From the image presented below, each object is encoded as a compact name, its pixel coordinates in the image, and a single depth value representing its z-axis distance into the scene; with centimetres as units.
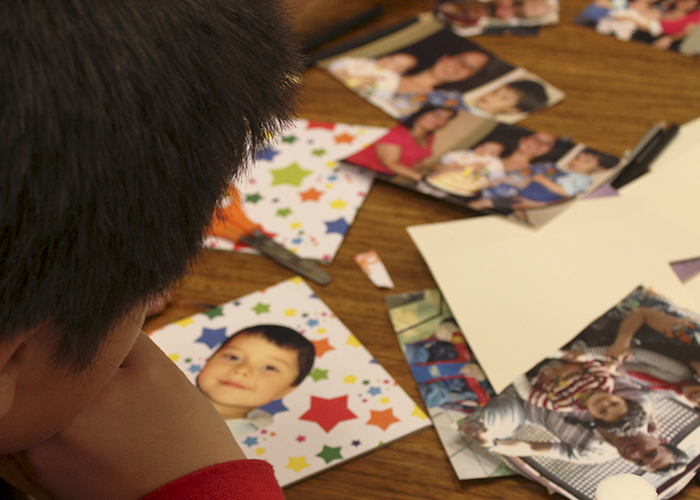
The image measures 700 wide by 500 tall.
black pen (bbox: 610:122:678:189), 116
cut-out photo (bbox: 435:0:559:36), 133
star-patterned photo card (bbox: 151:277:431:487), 102
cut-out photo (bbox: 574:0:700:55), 130
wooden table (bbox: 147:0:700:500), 100
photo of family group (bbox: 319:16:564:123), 124
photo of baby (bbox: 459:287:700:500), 99
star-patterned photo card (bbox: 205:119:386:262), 113
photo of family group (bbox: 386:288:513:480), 100
